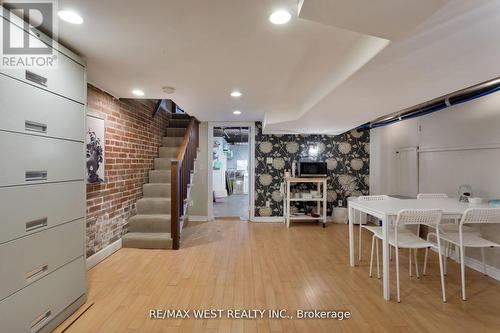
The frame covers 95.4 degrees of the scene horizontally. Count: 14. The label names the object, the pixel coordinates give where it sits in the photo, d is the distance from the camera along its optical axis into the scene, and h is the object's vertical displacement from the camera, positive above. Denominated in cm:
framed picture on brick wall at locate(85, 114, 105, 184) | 281 +21
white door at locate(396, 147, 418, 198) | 409 -8
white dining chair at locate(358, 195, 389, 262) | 315 -44
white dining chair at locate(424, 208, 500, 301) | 218 -52
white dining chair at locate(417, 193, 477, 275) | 272 -74
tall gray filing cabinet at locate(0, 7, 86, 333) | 143 -20
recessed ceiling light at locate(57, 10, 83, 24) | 150 +101
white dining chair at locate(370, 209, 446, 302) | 217 -52
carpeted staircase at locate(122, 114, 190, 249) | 353 -81
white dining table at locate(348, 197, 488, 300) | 222 -44
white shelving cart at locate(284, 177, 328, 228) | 496 -71
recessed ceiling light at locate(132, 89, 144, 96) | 312 +104
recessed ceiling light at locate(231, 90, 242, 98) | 308 +102
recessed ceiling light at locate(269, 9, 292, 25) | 146 +99
